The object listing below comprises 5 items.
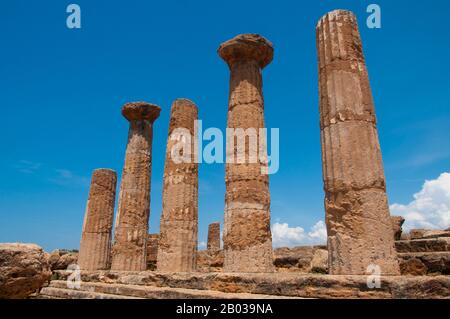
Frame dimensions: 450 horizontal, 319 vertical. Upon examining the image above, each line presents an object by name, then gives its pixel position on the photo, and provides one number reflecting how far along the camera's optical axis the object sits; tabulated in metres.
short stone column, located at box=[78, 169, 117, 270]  15.34
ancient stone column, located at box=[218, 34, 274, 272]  8.70
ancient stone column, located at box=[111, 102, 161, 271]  13.94
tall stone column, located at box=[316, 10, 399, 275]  5.90
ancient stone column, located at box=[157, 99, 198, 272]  12.05
